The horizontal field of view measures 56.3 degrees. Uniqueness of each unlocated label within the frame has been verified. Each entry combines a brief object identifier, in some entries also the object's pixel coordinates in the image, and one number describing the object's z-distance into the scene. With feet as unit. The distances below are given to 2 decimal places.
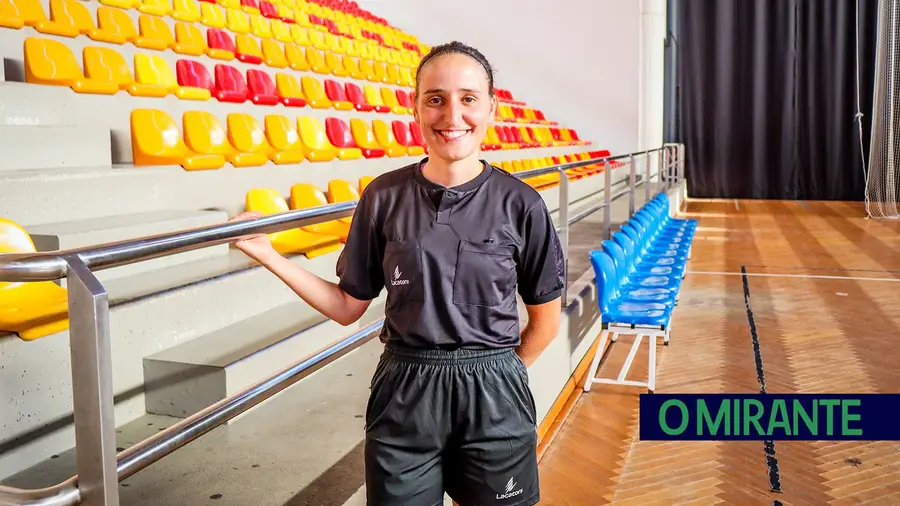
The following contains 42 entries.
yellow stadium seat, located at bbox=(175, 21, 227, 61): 17.04
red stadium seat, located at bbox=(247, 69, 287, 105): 17.17
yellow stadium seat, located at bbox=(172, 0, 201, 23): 18.55
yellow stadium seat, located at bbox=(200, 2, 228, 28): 19.63
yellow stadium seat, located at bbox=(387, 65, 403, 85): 26.99
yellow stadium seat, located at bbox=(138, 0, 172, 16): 16.90
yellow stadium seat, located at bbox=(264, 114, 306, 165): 15.58
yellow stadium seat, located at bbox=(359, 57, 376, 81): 25.07
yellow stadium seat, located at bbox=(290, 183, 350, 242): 12.56
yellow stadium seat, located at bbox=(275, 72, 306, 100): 18.74
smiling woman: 3.76
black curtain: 39.34
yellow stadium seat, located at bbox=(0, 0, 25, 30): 12.17
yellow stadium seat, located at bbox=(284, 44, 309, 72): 21.49
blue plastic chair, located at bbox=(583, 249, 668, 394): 11.07
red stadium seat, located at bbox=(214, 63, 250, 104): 16.10
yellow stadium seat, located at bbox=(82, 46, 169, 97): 12.89
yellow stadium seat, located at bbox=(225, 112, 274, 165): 14.38
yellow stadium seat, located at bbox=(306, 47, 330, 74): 22.30
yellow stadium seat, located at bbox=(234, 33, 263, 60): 19.53
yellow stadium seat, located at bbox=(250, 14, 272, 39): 21.93
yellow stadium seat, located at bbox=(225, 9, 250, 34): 21.21
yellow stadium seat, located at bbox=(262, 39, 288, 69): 20.45
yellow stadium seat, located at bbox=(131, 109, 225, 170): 11.68
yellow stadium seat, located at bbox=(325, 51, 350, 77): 23.18
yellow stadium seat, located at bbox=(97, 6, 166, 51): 14.94
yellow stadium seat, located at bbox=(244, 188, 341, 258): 10.61
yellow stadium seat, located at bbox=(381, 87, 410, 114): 24.27
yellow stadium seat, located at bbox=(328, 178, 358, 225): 14.14
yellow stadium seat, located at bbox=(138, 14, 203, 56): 16.26
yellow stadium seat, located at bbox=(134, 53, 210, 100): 14.14
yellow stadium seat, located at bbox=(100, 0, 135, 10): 15.87
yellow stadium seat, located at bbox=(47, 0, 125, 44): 13.55
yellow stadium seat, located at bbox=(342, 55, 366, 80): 24.29
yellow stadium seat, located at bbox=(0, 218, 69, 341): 6.25
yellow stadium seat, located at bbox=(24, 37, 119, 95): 11.80
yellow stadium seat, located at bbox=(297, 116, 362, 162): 16.25
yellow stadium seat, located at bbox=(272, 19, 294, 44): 23.12
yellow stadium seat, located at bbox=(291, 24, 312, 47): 23.96
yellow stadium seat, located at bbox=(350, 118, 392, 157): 19.42
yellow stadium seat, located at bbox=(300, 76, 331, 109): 19.16
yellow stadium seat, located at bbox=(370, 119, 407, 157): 20.62
